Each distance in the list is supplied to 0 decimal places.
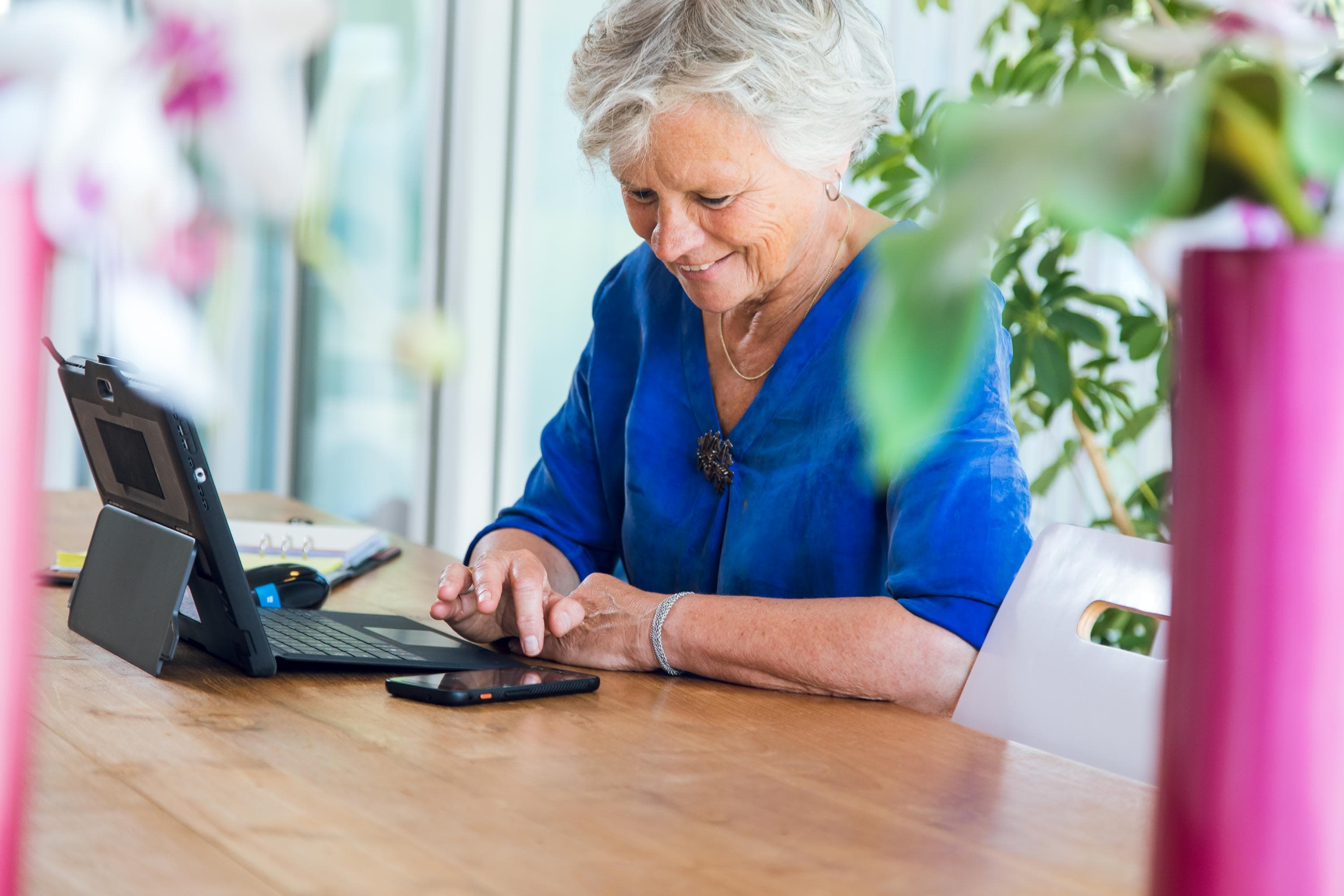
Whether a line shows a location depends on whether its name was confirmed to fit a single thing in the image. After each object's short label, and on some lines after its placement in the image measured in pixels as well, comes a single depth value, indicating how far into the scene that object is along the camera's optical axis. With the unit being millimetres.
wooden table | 1793
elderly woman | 2249
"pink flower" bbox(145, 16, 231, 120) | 1028
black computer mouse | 2398
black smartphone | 2082
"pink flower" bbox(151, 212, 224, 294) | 1050
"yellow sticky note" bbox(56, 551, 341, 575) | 2501
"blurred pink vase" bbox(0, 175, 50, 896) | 1172
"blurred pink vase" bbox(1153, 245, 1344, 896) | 1097
